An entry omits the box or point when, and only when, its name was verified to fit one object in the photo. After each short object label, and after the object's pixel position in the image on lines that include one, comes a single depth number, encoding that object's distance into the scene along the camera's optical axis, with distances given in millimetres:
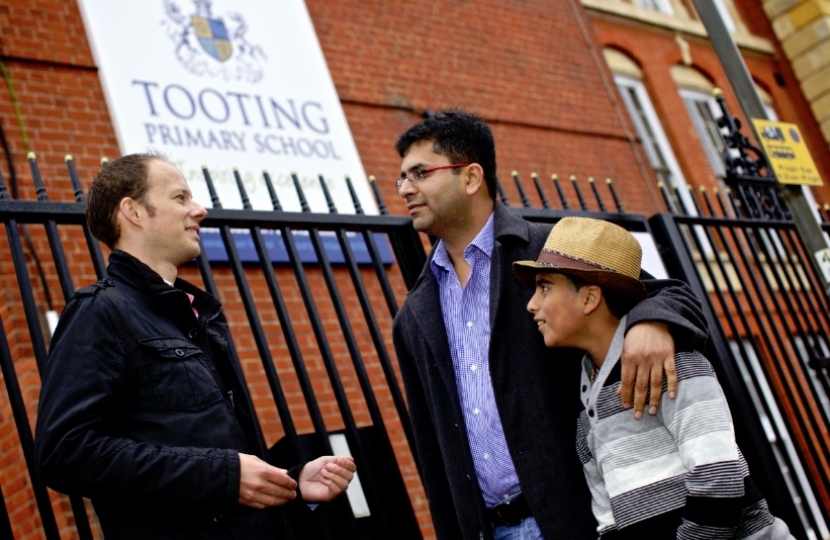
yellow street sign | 5949
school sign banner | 7691
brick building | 7293
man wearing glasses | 3014
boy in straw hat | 2549
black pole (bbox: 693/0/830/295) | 5859
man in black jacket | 2527
